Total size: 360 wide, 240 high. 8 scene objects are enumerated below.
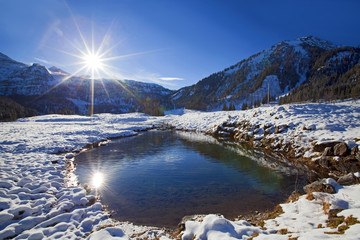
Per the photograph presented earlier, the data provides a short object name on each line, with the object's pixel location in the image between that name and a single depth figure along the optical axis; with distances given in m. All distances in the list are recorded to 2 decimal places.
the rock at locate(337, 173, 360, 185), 7.77
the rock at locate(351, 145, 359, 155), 13.21
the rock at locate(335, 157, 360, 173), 12.24
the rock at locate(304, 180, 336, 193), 7.38
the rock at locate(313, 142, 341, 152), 15.13
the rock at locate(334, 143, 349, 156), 13.68
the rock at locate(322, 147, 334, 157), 14.62
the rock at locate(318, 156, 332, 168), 13.96
